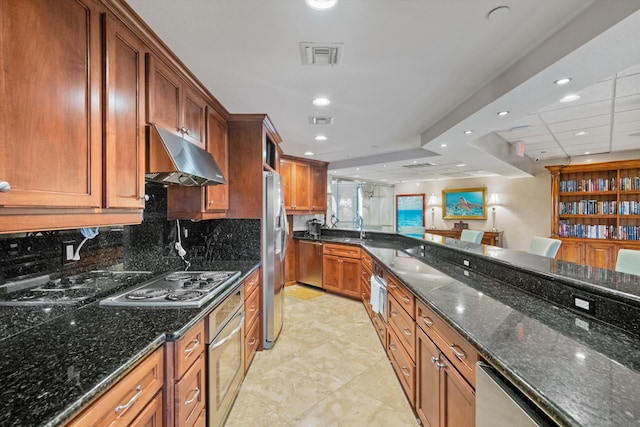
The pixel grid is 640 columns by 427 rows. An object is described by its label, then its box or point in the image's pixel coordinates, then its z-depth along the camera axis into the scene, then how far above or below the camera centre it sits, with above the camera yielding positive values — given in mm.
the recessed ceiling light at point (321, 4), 1247 +958
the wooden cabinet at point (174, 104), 1605 +734
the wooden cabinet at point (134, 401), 836 -672
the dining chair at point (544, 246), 3317 -441
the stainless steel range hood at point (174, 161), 1580 +307
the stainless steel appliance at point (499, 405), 828 -640
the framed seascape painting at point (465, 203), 7291 +231
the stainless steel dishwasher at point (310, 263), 4820 -947
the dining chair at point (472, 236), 4586 -422
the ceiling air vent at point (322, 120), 2852 +967
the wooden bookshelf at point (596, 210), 4758 +38
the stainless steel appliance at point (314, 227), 5250 -316
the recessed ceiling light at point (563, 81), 1720 +843
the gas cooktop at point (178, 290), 1525 -521
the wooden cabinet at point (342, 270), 4332 -973
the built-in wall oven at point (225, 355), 1622 -969
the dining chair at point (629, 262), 2463 -459
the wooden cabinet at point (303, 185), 4758 +476
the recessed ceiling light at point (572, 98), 2463 +1055
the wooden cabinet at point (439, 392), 1224 -941
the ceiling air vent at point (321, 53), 1582 +962
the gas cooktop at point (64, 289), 1244 -419
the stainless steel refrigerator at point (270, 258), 2828 -508
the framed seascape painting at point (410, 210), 8375 +36
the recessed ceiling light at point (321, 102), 2371 +972
